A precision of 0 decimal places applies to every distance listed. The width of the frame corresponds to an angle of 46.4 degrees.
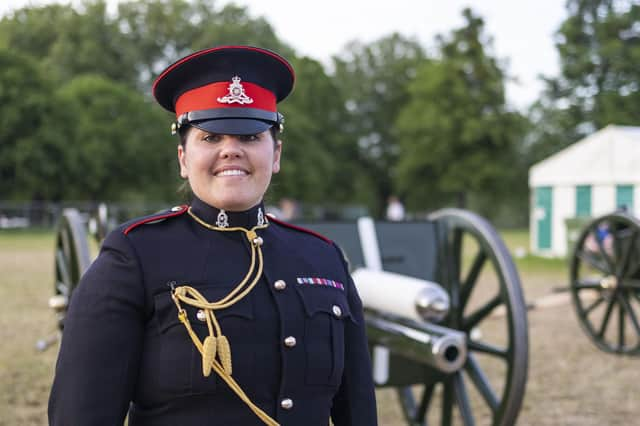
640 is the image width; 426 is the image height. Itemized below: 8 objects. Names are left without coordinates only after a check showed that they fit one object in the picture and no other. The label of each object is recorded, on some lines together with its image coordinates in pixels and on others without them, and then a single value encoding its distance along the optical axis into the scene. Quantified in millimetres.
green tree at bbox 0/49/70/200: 29250
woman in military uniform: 1415
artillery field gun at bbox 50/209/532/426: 3244
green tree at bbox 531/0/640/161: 23500
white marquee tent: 14570
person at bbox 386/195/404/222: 19344
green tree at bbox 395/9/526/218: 36375
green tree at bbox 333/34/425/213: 41812
